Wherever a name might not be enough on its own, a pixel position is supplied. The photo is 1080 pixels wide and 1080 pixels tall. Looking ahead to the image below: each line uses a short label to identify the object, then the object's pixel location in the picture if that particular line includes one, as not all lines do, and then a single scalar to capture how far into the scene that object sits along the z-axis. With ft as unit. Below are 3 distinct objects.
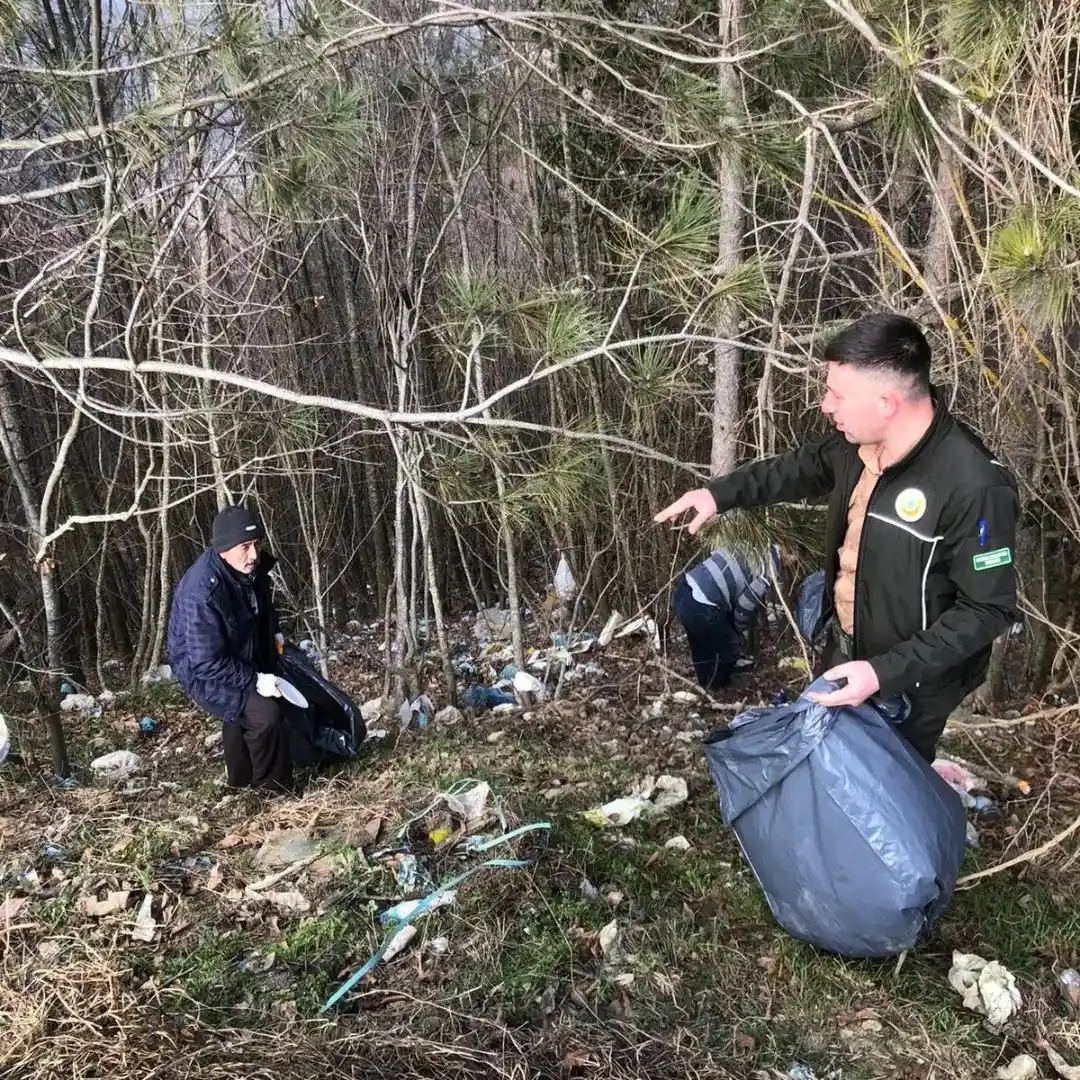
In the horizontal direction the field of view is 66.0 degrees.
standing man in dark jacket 6.31
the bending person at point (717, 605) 14.89
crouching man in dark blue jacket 10.61
